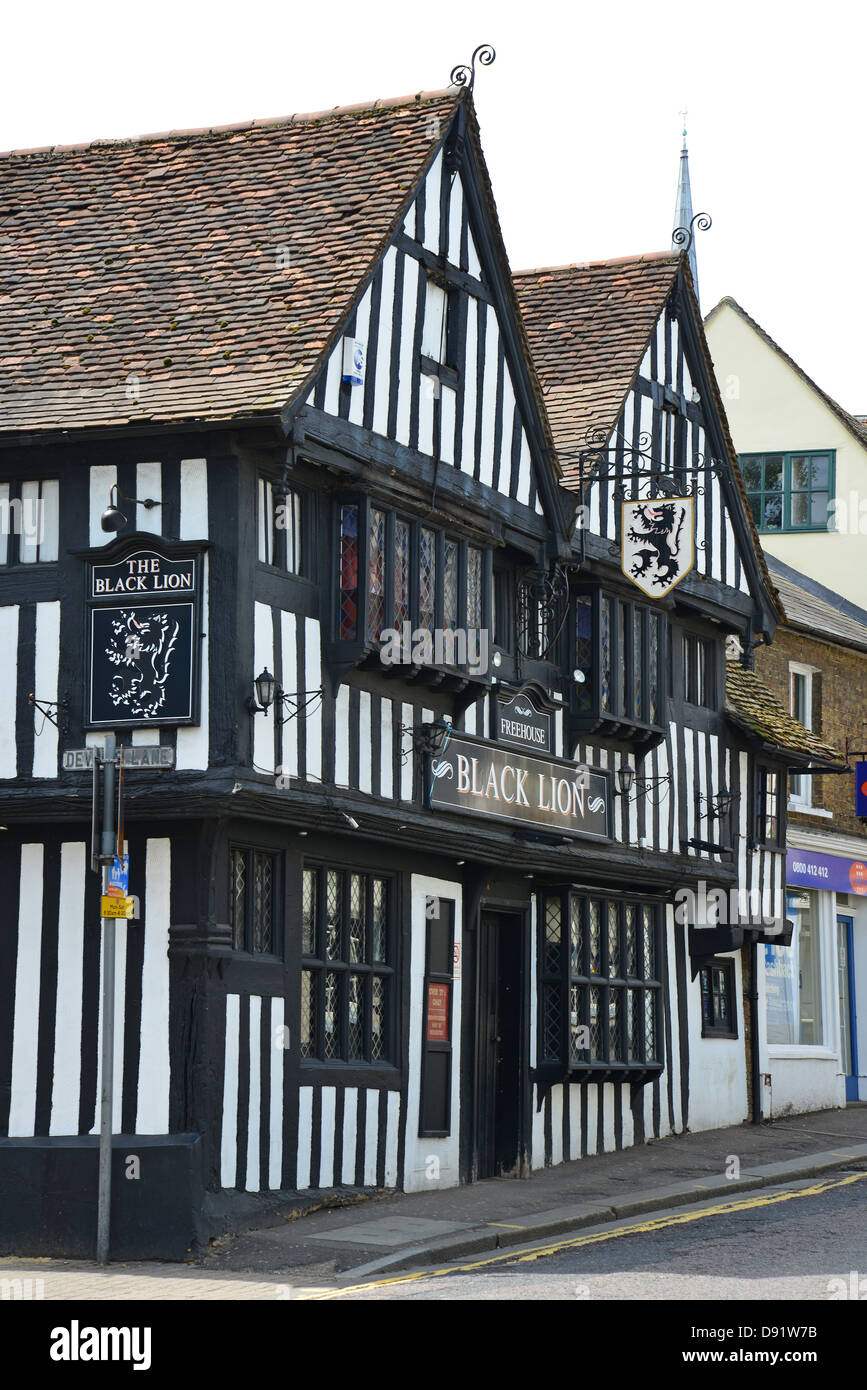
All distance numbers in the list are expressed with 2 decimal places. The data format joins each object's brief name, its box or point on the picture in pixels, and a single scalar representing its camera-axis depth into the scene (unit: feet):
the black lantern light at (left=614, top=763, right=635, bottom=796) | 66.59
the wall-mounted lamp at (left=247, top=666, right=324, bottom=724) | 47.29
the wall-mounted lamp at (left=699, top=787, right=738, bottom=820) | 72.33
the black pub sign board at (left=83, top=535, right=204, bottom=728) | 47.42
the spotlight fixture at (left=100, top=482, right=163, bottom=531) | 48.14
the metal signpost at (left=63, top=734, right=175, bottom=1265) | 44.39
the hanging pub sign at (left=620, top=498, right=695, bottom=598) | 62.08
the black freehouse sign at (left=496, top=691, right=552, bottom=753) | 59.31
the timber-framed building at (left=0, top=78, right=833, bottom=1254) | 47.50
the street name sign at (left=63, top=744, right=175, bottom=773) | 47.21
